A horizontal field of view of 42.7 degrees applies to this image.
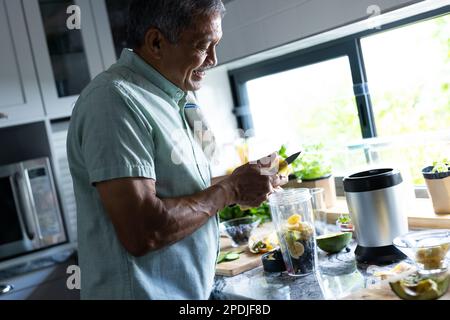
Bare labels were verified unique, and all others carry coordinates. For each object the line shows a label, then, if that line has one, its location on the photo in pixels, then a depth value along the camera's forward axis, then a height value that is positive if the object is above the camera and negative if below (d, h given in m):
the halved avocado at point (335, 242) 1.49 -0.32
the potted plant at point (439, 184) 1.47 -0.22
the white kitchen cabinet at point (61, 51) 2.32 +0.47
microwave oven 2.30 -0.14
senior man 0.99 -0.04
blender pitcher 1.38 -0.25
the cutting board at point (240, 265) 1.50 -0.34
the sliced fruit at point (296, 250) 1.38 -0.30
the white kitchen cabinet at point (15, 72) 2.27 +0.41
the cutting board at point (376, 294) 1.10 -0.36
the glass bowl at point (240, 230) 1.73 -0.29
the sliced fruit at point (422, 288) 1.05 -0.34
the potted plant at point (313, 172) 1.86 -0.17
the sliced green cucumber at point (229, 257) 1.58 -0.33
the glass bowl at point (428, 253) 1.14 -0.31
